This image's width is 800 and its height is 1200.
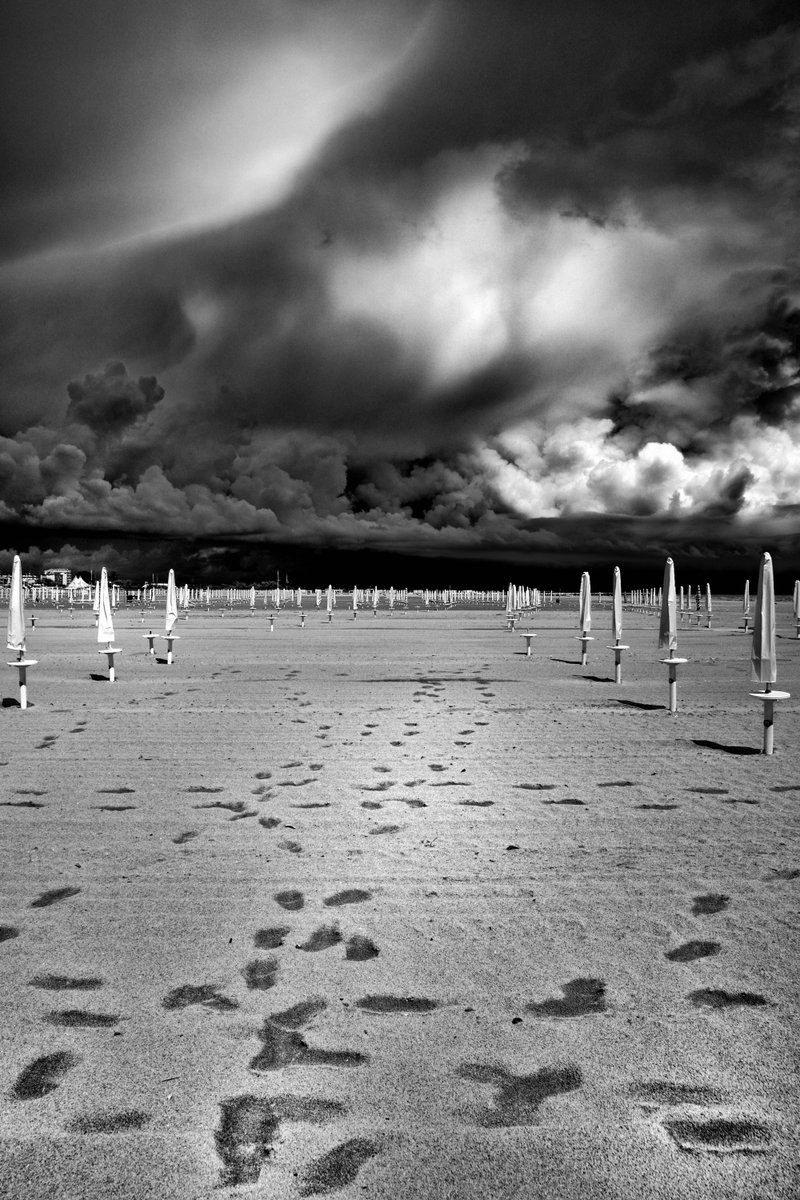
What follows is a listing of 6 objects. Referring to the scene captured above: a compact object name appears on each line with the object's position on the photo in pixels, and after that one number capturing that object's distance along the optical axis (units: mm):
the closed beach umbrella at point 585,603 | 19891
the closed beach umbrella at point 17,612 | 12773
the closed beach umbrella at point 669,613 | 12594
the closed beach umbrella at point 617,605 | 15820
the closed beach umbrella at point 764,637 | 8920
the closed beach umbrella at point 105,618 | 15516
